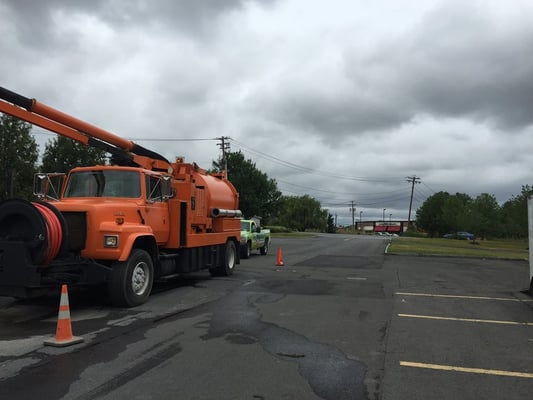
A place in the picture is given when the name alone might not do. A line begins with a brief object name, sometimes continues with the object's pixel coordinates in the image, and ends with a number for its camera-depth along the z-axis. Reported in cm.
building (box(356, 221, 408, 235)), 15182
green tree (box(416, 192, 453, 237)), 9931
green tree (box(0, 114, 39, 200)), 3030
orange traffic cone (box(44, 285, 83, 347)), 598
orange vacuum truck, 750
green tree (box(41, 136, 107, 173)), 3616
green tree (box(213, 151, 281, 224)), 6169
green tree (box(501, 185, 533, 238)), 4728
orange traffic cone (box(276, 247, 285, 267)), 1772
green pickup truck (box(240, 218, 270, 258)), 2120
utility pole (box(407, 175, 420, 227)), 9462
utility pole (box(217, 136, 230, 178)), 5509
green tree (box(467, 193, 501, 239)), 5400
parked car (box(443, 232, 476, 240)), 7944
